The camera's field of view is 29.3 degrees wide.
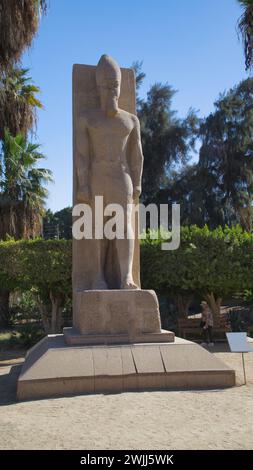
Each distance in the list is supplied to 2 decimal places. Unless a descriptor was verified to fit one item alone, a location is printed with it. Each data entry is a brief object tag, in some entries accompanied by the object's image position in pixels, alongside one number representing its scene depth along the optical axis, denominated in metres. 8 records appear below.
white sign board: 5.98
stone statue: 6.50
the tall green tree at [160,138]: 26.78
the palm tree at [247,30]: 12.22
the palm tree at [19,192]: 14.91
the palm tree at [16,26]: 10.88
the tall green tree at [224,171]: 24.77
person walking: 11.45
